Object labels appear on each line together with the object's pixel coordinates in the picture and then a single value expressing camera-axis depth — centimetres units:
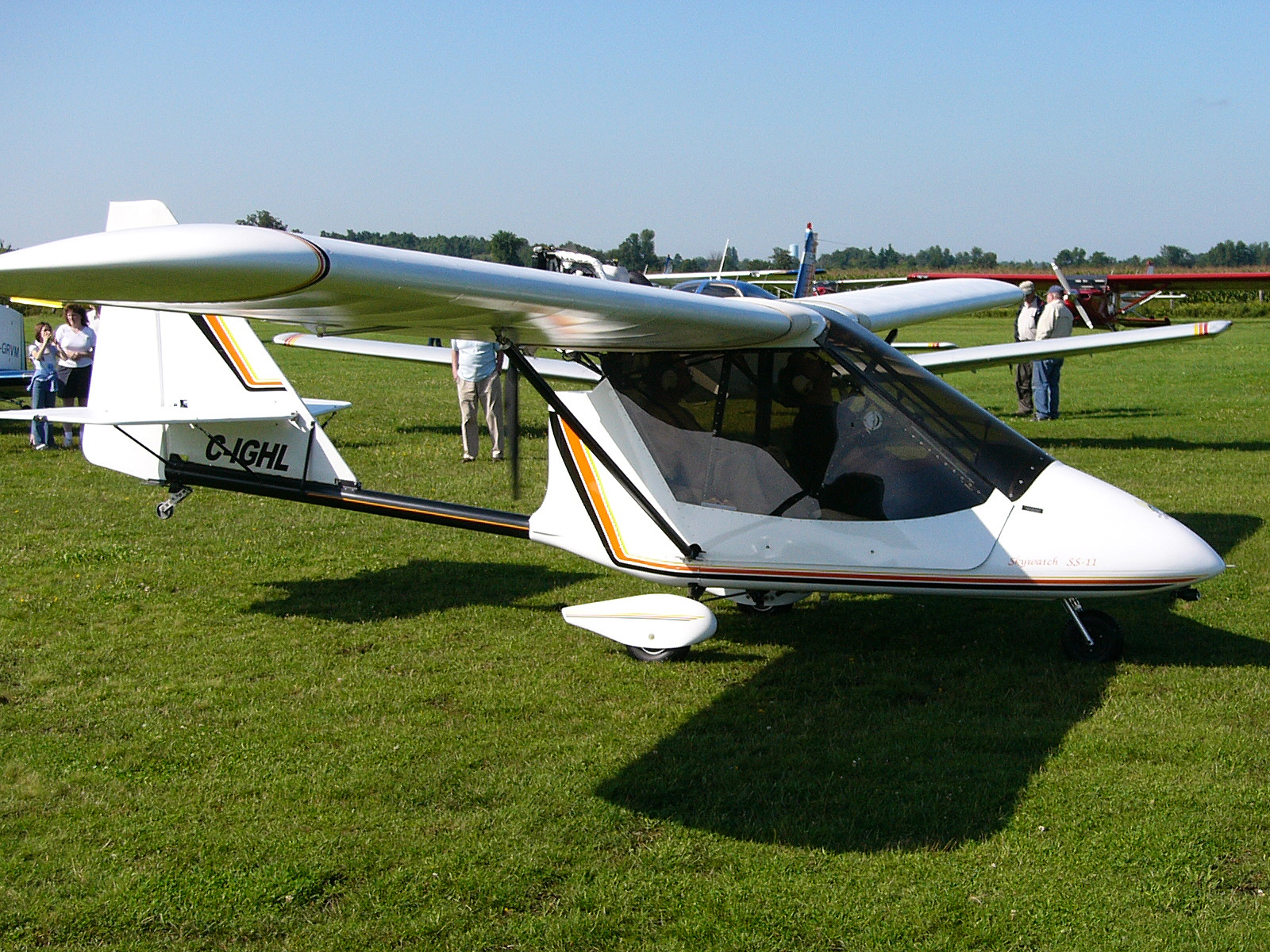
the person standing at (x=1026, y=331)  1817
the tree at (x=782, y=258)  9439
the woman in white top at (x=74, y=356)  1534
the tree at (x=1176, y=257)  13118
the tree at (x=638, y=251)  7766
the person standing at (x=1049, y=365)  1714
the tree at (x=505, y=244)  5050
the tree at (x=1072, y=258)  13588
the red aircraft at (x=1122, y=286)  3656
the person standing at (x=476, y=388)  1359
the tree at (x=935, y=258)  13088
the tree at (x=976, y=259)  12294
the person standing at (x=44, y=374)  1552
